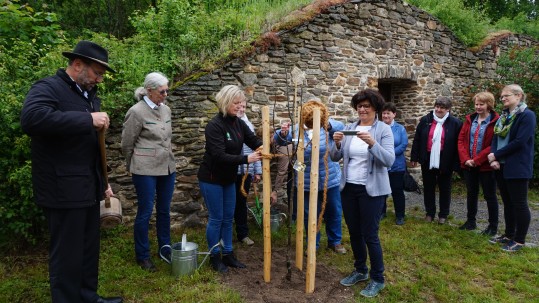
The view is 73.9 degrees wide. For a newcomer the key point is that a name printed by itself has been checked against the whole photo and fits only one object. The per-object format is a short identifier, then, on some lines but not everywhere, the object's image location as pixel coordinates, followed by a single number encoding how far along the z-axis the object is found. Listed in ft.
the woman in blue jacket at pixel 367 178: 10.65
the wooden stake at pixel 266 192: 10.62
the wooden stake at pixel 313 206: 10.19
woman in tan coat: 11.94
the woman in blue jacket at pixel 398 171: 17.98
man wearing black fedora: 7.95
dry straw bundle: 11.34
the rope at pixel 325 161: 10.94
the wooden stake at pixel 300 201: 10.85
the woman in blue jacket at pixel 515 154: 13.96
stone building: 16.87
